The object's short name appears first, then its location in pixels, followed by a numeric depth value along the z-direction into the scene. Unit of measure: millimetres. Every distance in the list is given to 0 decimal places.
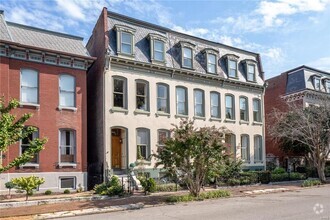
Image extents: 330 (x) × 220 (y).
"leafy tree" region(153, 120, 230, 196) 16266
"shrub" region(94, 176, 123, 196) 17828
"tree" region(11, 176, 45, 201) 16453
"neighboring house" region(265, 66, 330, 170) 34616
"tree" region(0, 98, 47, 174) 12307
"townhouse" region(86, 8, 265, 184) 22969
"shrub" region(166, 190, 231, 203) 15852
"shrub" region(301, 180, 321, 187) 22125
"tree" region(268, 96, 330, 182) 24812
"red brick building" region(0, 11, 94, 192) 19484
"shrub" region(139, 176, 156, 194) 18719
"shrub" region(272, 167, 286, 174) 28016
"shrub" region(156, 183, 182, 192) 19825
